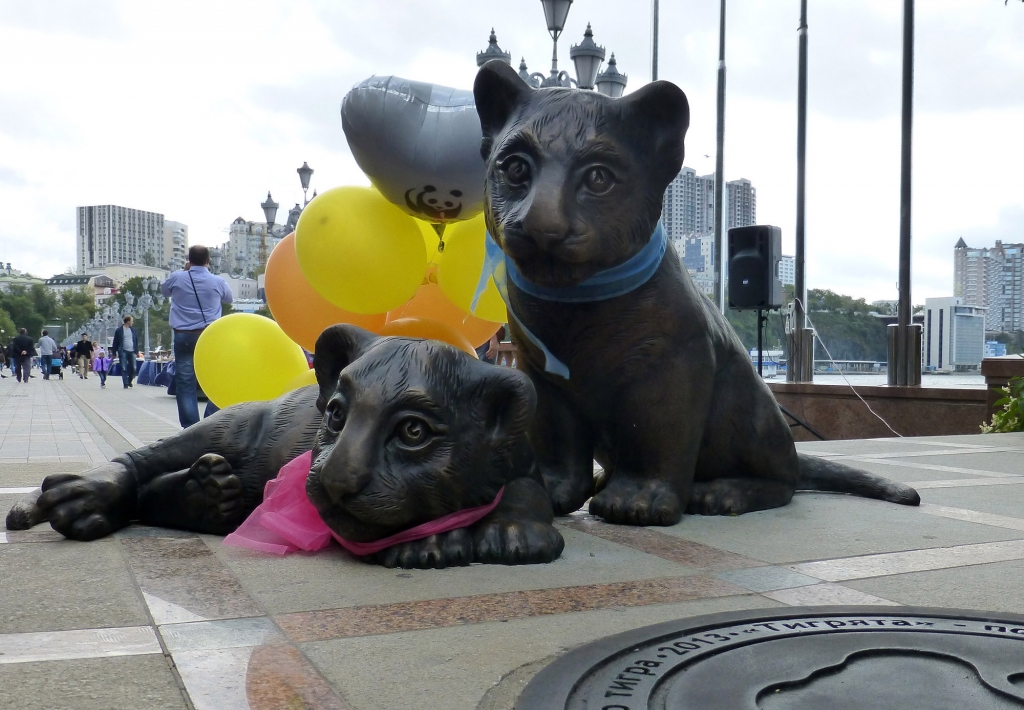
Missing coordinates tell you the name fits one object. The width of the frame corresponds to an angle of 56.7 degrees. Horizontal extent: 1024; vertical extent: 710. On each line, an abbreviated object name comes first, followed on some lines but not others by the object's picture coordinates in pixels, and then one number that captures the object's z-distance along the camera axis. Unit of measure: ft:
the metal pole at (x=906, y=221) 41.11
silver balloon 15.16
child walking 87.57
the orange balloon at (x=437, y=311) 17.57
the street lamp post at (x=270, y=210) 81.30
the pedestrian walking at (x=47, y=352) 110.31
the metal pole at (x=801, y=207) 47.06
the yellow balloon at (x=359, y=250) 15.52
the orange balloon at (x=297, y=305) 17.13
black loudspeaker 40.06
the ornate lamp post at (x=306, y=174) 69.87
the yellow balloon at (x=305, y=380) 14.87
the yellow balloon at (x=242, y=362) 17.17
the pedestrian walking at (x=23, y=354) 100.01
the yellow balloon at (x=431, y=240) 17.15
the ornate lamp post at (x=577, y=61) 35.50
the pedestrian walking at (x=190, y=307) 28.94
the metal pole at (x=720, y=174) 65.10
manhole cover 5.32
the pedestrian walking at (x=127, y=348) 73.82
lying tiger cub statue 8.76
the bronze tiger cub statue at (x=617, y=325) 10.05
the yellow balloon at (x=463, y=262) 16.66
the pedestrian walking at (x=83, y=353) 116.89
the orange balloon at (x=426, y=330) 15.55
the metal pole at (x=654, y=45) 66.69
